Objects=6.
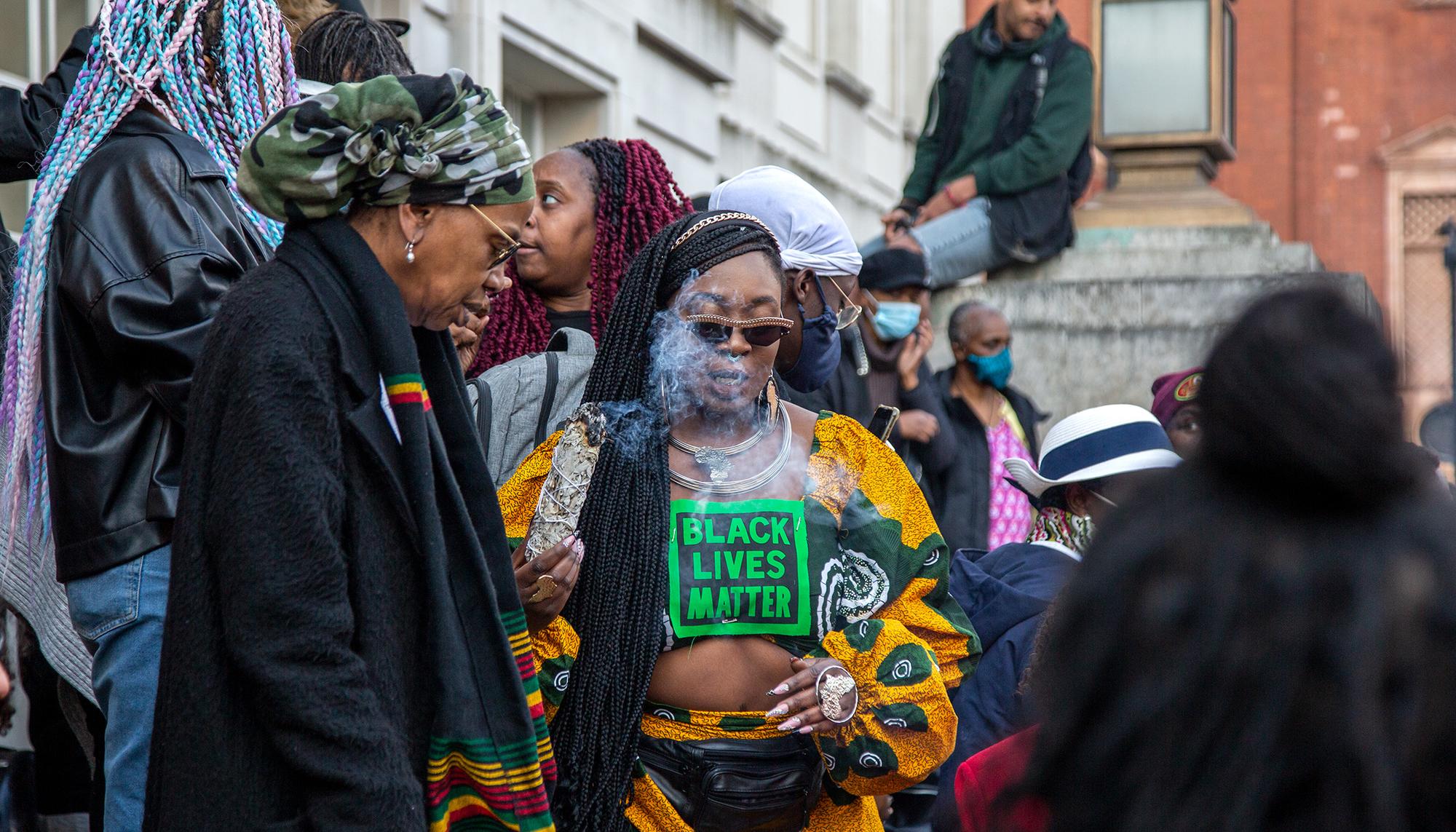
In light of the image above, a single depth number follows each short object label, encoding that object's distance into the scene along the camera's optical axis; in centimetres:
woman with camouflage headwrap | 224
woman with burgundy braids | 425
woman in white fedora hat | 378
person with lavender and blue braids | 296
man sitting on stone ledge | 802
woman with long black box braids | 311
